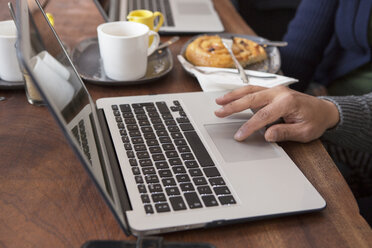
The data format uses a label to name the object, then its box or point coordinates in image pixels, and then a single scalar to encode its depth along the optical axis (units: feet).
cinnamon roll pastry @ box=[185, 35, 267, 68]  2.77
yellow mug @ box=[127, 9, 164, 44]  2.91
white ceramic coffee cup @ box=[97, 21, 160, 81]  2.38
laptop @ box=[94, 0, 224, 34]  3.38
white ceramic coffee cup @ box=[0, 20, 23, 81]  2.22
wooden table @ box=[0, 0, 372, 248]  1.49
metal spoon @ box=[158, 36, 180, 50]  3.01
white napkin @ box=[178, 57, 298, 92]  2.50
